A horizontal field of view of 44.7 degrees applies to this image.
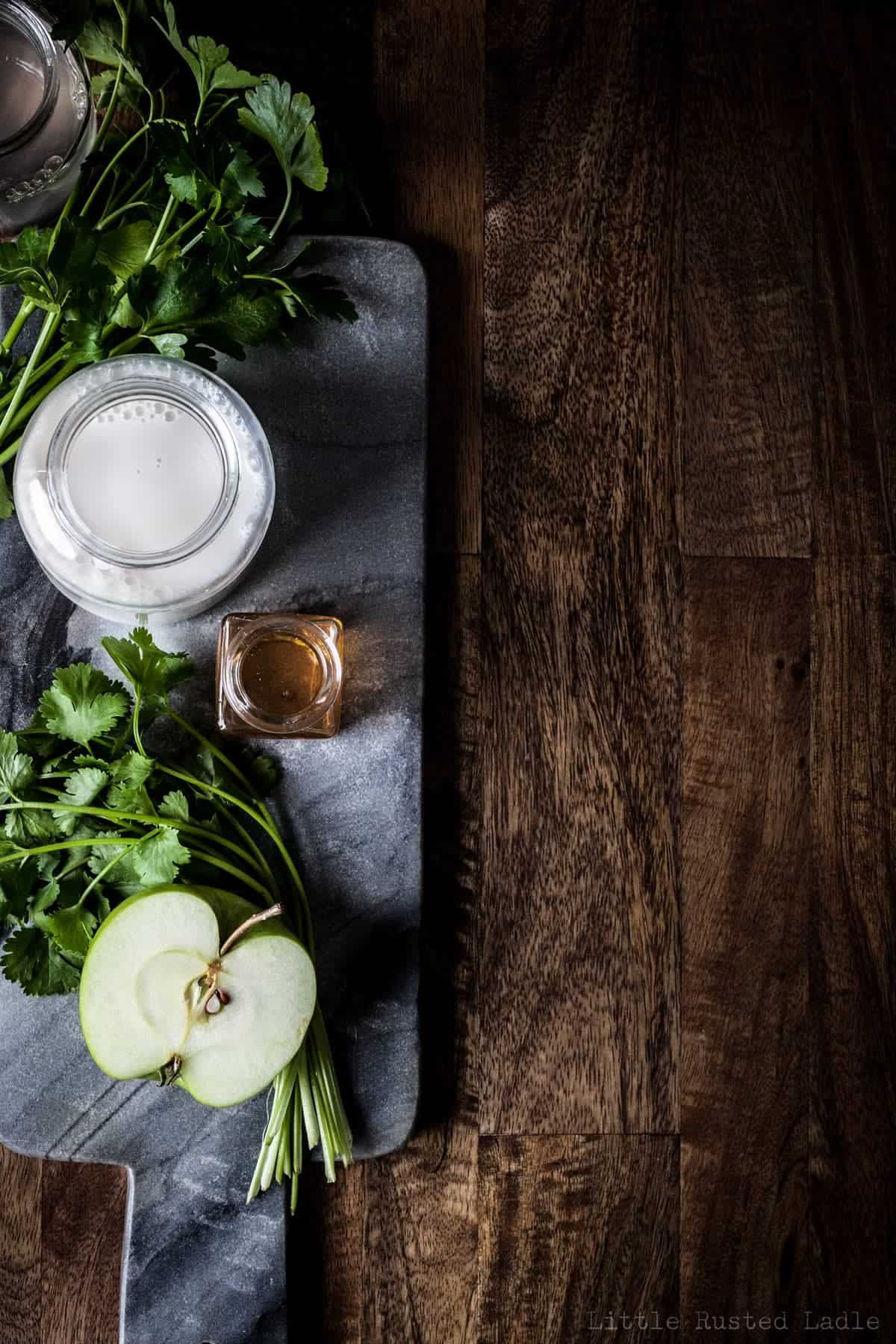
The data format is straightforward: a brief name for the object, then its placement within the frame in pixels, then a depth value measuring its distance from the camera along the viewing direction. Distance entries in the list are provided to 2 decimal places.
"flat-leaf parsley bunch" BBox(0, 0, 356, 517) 0.58
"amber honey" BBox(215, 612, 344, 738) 0.66
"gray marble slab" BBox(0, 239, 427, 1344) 0.68
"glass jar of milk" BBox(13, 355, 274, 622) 0.59
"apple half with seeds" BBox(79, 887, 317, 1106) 0.58
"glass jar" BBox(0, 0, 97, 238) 0.62
